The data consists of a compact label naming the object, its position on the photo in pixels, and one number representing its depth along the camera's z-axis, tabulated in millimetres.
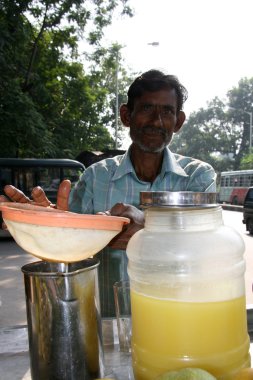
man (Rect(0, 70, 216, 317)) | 1889
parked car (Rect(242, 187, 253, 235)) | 10141
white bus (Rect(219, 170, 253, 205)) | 20094
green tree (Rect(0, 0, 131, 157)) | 8742
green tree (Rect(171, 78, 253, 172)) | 41281
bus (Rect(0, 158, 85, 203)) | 10594
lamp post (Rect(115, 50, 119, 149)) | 19992
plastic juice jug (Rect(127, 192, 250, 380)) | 817
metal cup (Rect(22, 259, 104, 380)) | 826
